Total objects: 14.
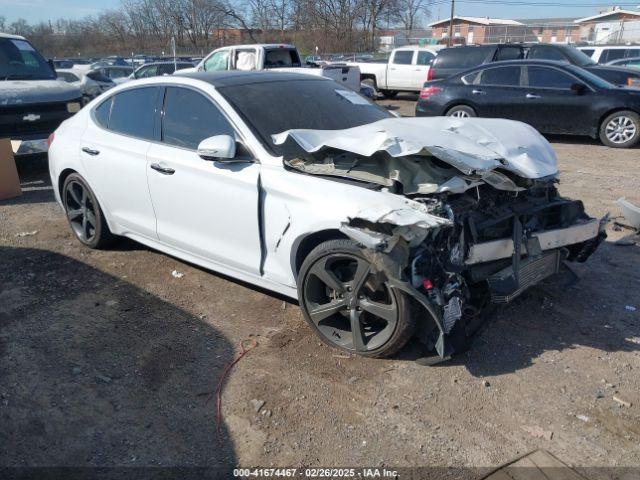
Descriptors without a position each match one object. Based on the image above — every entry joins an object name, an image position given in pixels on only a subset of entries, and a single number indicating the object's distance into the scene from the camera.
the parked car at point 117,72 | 20.37
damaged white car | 3.21
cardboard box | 7.41
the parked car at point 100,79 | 16.89
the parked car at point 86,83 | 14.99
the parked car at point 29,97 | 8.21
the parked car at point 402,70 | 19.20
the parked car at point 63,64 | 26.33
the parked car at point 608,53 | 18.39
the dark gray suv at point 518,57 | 12.24
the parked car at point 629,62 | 16.05
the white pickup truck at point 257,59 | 13.61
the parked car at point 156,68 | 19.09
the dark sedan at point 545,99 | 10.05
